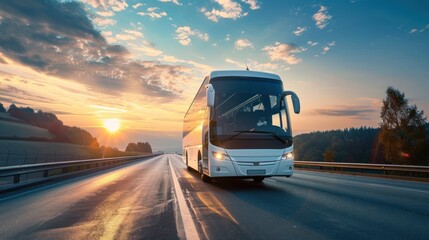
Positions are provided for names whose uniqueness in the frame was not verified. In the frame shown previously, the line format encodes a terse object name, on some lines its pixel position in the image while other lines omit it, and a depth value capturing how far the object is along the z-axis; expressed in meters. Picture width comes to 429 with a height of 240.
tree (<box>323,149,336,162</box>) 55.45
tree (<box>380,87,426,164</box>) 39.03
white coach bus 9.09
